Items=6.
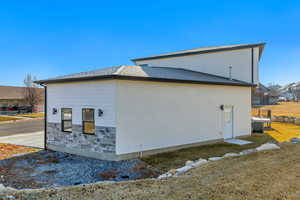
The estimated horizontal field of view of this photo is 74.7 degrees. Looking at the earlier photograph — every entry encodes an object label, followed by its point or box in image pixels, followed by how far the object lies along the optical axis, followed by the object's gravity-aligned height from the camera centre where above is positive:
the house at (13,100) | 33.59 +0.69
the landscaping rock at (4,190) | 4.01 -1.81
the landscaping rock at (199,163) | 6.08 -1.88
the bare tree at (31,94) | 35.24 +1.87
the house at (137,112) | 7.88 -0.37
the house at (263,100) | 36.03 +0.84
